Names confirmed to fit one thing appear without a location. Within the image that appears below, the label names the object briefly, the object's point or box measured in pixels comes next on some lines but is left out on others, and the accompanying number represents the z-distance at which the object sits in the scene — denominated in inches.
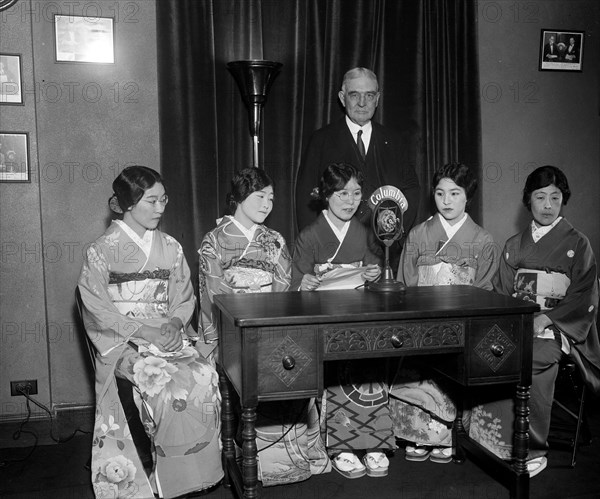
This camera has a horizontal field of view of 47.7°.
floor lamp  153.1
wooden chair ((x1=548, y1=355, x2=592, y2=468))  140.4
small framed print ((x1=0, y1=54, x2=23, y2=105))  148.8
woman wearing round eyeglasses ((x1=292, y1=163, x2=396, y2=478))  135.9
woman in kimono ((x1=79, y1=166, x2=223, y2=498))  119.6
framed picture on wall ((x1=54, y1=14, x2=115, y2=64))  151.3
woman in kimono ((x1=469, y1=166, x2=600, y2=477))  134.6
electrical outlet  154.6
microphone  127.0
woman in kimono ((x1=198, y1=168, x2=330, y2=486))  136.5
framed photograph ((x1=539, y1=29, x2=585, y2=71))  181.3
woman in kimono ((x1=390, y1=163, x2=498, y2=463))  140.4
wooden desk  105.9
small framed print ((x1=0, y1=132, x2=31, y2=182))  149.7
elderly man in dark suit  161.0
